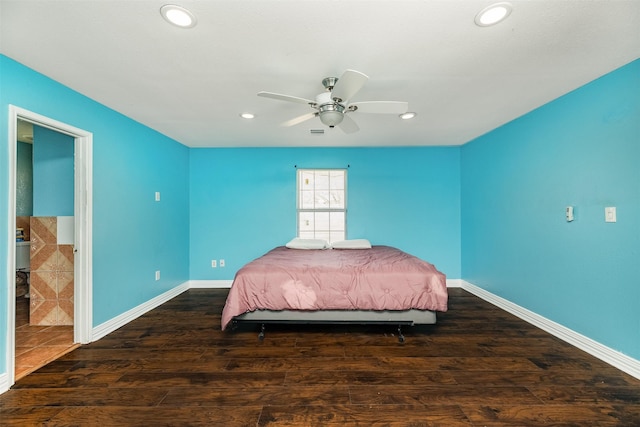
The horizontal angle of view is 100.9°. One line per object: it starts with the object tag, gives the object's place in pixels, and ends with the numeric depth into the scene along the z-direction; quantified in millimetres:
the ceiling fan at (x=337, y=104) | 1871
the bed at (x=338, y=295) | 2404
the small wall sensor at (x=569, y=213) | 2361
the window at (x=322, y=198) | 4336
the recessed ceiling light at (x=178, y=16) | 1361
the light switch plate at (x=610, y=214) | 2031
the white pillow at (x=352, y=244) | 3705
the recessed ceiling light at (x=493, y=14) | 1354
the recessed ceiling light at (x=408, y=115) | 2844
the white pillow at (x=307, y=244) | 3678
